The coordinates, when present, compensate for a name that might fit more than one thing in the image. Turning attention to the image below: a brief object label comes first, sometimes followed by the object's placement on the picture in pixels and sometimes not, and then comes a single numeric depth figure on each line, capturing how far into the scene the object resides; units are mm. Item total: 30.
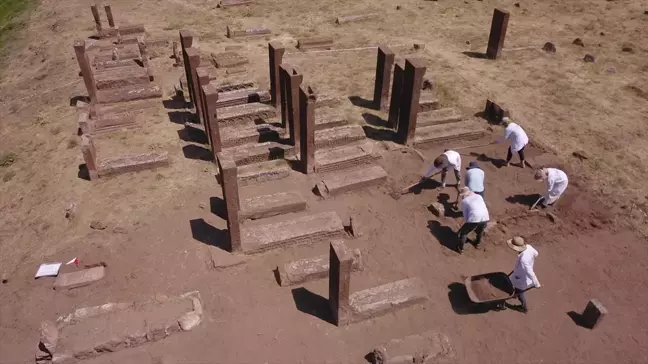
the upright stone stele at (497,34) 16281
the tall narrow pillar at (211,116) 10375
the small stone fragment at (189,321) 7910
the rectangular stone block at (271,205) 10086
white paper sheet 8914
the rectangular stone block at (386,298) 8141
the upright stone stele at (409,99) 11438
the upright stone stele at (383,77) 12953
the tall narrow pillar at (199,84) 11023
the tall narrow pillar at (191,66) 11766
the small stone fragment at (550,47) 17188
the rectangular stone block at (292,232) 9352
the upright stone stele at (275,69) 12336
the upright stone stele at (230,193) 8359
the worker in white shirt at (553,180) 10070
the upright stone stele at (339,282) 7227
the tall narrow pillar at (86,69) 12680
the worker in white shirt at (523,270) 7883
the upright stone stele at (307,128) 10250
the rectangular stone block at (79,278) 8664
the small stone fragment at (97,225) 9873
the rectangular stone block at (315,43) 17359
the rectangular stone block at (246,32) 18344
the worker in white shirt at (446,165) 10234
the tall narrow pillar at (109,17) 17953
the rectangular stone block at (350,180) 10789
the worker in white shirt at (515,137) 11320
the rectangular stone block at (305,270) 8703
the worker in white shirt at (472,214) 8961
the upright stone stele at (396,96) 12312
